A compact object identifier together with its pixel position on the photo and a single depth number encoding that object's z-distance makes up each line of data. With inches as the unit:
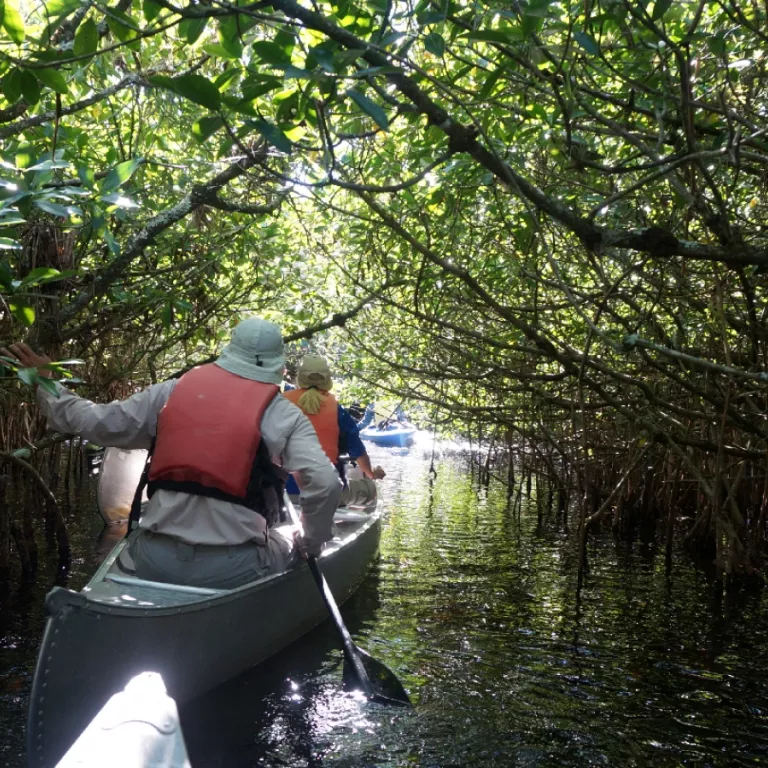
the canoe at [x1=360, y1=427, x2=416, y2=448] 1037.8
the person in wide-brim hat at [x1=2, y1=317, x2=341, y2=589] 154.3
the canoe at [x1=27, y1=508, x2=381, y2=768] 118.7
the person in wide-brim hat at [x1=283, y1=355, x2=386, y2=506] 253.9
